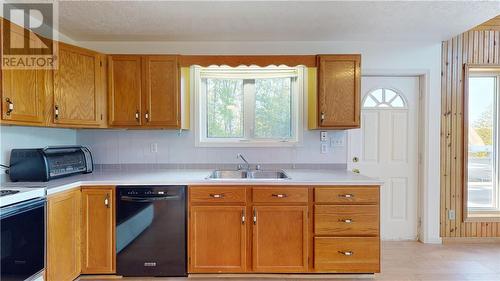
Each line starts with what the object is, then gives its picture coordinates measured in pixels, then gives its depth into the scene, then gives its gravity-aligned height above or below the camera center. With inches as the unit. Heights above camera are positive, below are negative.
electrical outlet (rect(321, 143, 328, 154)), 121.3 -3.9
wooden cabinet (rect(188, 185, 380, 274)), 91.4 -30.6
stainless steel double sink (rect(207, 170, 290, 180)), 117.2 -15.7
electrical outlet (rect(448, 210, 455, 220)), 123.6 -34.6
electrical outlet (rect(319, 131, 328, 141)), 121.0 +1.5
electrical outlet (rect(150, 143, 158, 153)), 121.0 -4.6
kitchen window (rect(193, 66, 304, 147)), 124.6 +15.5
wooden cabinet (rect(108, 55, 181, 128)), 106.1 +19.1
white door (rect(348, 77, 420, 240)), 126.5 -3.6
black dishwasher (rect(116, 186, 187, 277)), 91.0 -31.1
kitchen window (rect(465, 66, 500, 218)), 130.6 -3.0
